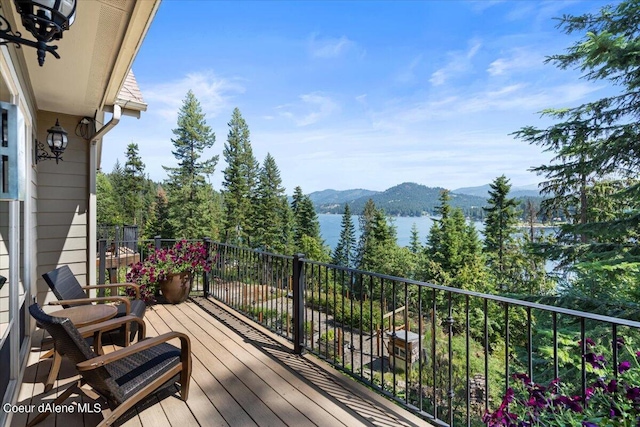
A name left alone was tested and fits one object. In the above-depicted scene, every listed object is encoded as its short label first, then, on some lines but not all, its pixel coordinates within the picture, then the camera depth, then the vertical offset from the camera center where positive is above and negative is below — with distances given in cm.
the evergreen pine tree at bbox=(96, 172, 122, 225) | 2434 +75
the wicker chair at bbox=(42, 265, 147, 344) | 309 -83
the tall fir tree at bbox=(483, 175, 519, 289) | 2456 -121
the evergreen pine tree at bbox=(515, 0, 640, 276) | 701 +215
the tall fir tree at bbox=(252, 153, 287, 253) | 2758 +56
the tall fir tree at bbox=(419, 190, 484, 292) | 2344 -309
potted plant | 476 -87
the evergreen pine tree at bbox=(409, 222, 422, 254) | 3381 -289
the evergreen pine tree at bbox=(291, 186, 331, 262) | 3172 -144
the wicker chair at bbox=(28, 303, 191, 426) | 185 -103
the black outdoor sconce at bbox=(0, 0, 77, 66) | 135 +86
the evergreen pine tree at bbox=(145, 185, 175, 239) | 2333 -49
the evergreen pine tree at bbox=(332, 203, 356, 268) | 3731 -327
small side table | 253 -91
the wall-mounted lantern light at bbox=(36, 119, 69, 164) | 370 +86
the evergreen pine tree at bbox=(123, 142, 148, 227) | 2741 +284
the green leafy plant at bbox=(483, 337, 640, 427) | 124 -82
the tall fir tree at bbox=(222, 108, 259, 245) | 2530 +270
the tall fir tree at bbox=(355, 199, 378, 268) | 3741 -132
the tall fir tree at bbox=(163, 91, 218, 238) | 2261 +265
